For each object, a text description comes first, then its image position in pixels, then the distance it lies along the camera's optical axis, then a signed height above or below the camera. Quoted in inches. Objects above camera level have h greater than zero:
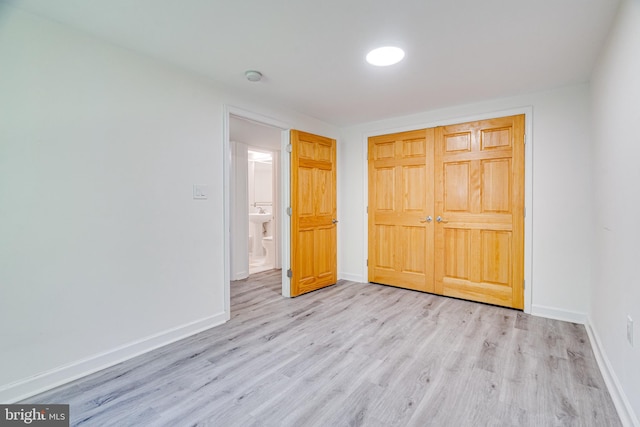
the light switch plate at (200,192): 99.9 +5.4
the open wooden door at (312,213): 136.7 -2.6
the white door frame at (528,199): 115.3 +3.3
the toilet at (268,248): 211.6 -30.0
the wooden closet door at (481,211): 119.4 -1.6
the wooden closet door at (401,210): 142.3 -1.3
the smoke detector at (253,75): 96.5 +44.2
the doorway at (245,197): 161.6 +6.6
